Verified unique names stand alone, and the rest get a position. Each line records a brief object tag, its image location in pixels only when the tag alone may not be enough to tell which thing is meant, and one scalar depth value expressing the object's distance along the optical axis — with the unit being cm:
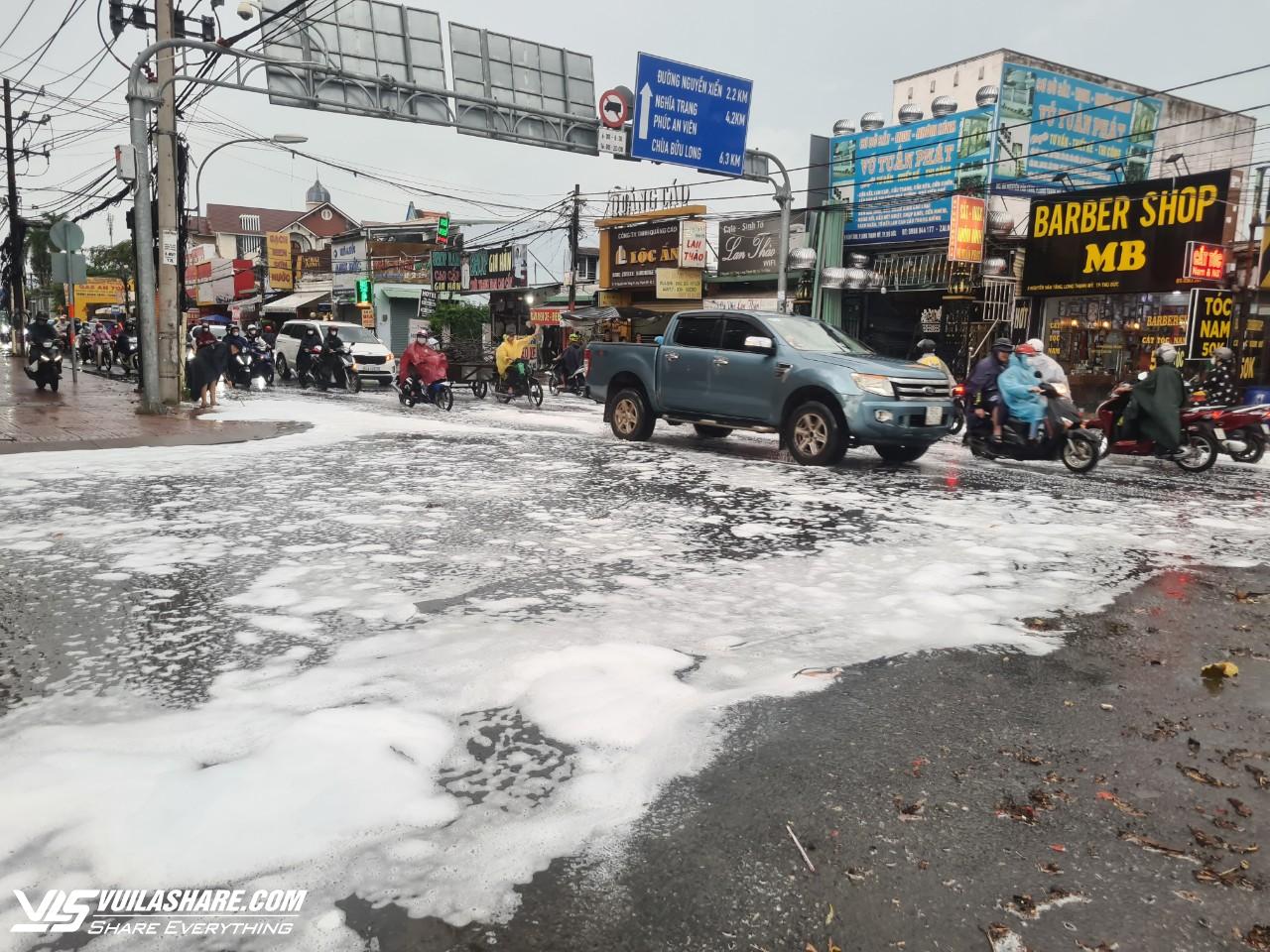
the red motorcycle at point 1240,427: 1132
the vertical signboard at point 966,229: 2188
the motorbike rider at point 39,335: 1889
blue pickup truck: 1045
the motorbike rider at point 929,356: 1421
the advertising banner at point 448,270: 4441
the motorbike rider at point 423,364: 1881
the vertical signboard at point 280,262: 5525
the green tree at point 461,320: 4103
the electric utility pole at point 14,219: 3491
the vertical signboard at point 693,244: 3097
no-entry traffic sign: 2122
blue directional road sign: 1994
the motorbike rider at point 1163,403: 1093
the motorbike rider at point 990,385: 1134
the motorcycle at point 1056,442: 1071
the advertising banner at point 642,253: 3184
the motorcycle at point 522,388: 2117
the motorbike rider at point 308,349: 2562
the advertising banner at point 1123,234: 1902
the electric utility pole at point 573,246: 3174
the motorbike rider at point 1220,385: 1398
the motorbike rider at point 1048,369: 1166
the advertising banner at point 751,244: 2822
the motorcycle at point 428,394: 1883
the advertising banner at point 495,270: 4034
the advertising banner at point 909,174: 2491
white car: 2588
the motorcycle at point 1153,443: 1112
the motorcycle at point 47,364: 1895
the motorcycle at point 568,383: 2545
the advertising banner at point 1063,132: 2581
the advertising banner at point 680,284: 3153
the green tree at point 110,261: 7744
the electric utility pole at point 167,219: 1549
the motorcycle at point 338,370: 2445
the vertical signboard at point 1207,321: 1844
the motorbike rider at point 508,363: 2162
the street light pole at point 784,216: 2005
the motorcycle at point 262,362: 2412
